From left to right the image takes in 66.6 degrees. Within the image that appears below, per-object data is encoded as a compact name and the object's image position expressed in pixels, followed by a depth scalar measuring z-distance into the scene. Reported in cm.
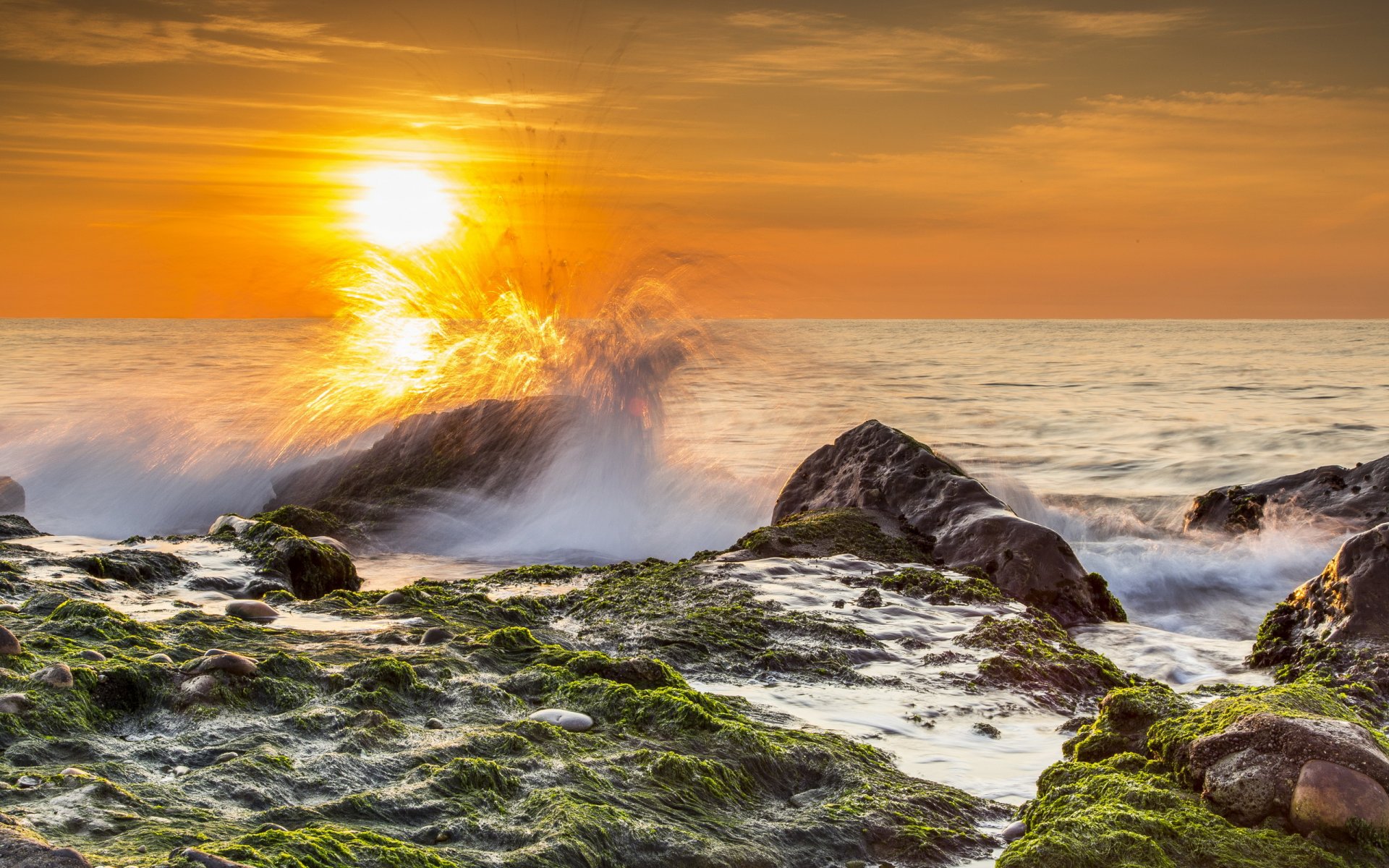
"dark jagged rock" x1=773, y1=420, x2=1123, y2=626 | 738
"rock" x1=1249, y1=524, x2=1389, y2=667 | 584
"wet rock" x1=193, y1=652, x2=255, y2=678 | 374
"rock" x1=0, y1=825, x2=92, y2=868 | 208
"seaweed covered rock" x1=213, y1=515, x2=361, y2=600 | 664
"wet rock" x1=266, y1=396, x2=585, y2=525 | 1153
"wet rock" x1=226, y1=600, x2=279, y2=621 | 511
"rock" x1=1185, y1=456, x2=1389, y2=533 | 973
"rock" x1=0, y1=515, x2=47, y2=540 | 777
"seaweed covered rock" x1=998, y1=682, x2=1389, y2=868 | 297
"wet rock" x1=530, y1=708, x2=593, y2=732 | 377
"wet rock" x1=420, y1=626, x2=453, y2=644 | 473
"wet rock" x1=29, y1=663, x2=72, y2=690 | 345
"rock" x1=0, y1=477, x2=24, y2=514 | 1223
